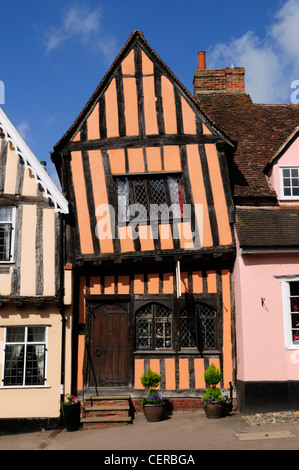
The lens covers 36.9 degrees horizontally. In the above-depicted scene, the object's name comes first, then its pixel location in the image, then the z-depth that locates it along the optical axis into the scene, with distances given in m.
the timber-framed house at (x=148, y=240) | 11.47
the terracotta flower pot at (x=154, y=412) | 10.40
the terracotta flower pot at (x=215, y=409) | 10.35
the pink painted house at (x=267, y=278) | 10.55
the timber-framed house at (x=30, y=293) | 10.95
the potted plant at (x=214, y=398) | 10.36
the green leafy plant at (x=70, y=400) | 10.56
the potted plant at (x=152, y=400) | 10.41
